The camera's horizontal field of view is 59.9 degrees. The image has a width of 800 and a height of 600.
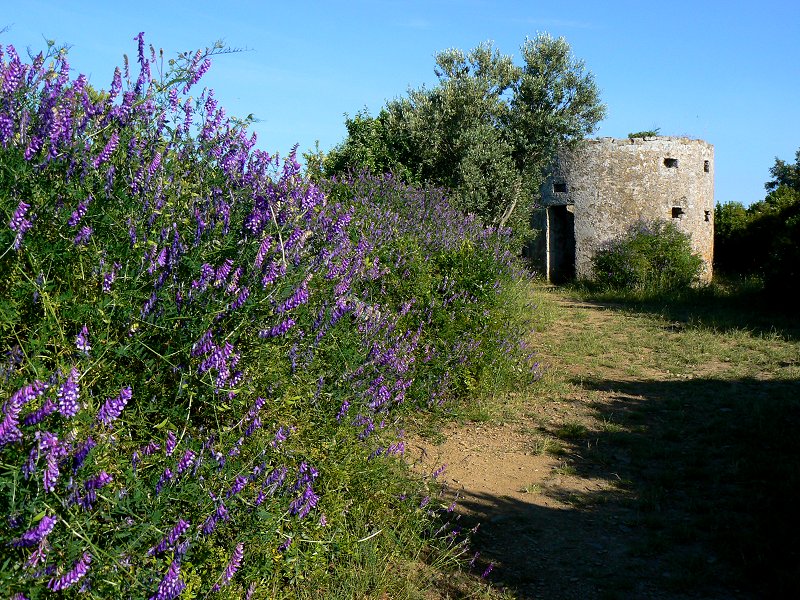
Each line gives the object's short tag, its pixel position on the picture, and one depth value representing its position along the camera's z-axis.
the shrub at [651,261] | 17.92
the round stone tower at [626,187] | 18.78
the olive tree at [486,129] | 17.00
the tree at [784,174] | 33.75
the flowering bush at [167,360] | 2.71
